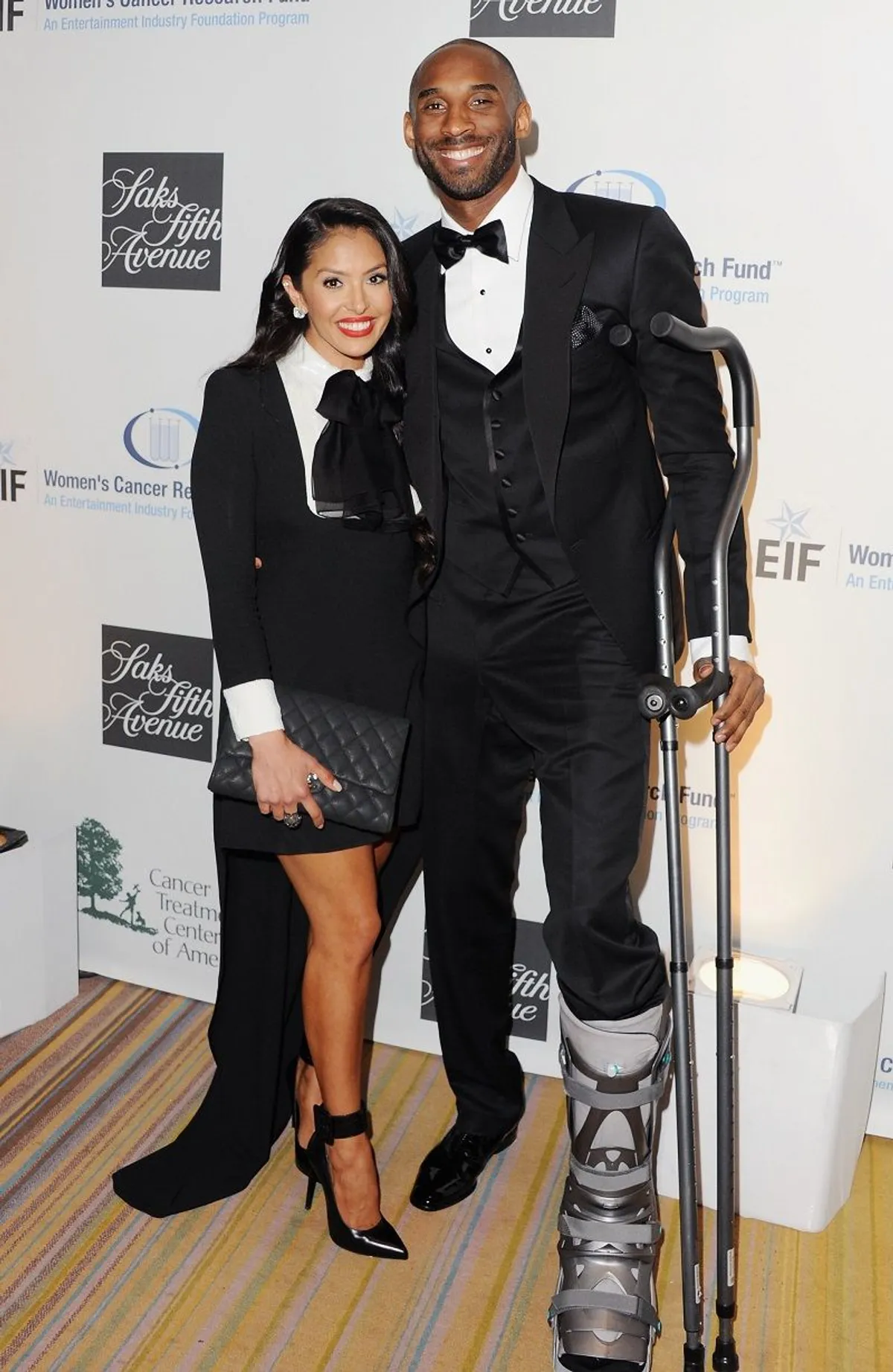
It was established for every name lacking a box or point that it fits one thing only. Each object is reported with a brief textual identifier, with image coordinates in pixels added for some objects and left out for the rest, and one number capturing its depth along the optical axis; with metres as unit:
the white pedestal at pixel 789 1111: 2.53
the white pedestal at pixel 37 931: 3.19
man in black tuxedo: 2.18
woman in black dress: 2.22
